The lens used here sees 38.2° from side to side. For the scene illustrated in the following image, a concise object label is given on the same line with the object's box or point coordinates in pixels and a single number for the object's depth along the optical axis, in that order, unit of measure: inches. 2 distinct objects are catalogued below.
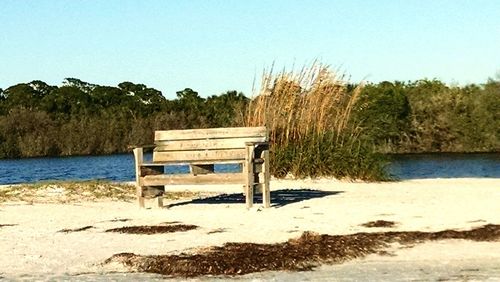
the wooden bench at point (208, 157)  386.0
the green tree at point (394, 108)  1855.6
